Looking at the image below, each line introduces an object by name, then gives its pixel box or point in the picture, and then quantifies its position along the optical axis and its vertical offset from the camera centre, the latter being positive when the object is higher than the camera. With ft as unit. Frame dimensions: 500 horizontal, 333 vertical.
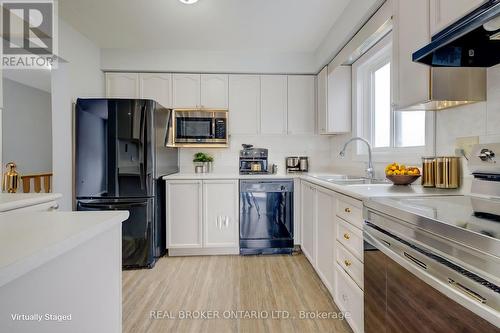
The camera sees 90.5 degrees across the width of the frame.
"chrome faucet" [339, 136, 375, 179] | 7.18 -0.14
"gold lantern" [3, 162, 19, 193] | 6.07 -0.29
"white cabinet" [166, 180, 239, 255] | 9.29 -1.86
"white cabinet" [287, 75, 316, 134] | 10.86 +2.71
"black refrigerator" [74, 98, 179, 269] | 8.23 +0.10
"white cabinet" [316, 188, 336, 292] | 6.10 -1.84
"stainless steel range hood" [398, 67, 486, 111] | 4.20 +1.38
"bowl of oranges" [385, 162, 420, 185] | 5.30 -0.20
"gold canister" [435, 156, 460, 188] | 4.63 -0.13
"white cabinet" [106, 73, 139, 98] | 10.36 +3.42
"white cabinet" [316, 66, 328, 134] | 9.50 +2.64
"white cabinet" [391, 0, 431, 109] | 4.28 +2.15
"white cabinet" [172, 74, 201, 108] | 10.50 +3.24
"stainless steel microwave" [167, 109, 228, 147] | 10.21 +1.62
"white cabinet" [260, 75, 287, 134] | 10.77 +2.78
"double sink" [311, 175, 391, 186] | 6.99 -0.43
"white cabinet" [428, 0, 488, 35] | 3.38 +2.27
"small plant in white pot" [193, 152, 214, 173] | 10.93 +0.19
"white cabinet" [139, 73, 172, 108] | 10.42 +3.34
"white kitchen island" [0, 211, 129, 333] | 1.94 -1.00
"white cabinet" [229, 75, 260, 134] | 10.69 +2.68
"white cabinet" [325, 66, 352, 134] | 9.23 +2.47
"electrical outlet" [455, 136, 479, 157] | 4.36 +0.40
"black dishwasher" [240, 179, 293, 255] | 9.48 -1.95
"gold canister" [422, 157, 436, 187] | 4.96 -0.12
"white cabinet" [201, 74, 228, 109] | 10.61 +3.23
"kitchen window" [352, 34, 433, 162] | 6.14 +1.45
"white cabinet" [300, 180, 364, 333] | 4.70 -1.90
